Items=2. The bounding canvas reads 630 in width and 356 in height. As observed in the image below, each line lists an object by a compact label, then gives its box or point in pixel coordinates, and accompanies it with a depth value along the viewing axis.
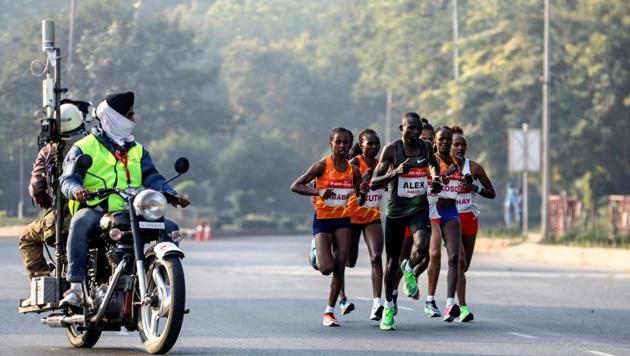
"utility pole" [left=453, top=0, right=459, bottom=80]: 77.56
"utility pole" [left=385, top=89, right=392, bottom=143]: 95.69
